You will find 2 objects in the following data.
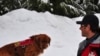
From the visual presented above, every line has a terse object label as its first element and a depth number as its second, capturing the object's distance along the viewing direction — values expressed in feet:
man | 16.62
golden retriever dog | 23.12
